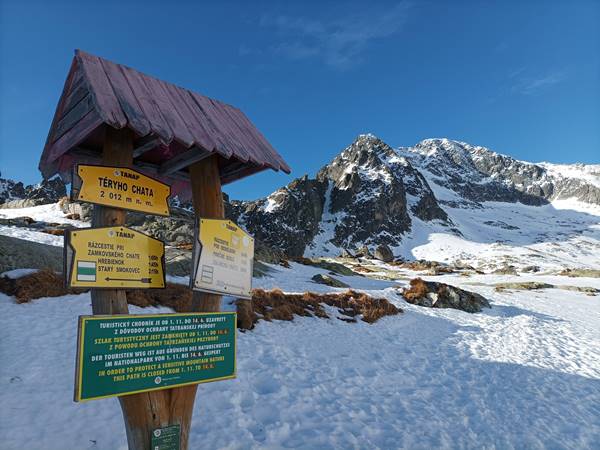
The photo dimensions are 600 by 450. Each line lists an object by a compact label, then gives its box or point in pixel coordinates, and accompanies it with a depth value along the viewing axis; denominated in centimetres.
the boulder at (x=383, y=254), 7894
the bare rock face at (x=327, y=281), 2386
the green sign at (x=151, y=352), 315
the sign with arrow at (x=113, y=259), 332
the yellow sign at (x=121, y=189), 354
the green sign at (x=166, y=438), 354
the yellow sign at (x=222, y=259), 391
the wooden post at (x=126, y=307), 351
